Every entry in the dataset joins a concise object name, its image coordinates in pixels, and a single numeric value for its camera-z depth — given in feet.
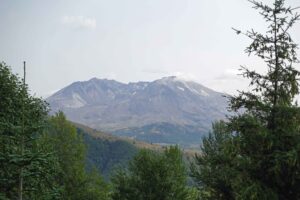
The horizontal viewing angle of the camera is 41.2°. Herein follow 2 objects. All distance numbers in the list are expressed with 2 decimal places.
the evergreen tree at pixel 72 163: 130.41
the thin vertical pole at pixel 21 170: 59.98
